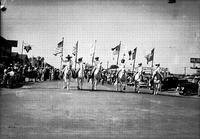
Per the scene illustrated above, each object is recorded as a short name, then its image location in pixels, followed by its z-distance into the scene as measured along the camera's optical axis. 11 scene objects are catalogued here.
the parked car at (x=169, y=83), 29.43
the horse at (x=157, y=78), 17.28
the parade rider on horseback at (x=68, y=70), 16.83
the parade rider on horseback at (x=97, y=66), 17.22
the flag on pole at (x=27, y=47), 41.05
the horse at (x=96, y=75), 17.23
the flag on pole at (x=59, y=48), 27.31
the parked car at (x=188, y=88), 23.02
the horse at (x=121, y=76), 17.52
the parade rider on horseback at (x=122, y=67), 17.50
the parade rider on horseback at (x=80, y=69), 17.22
